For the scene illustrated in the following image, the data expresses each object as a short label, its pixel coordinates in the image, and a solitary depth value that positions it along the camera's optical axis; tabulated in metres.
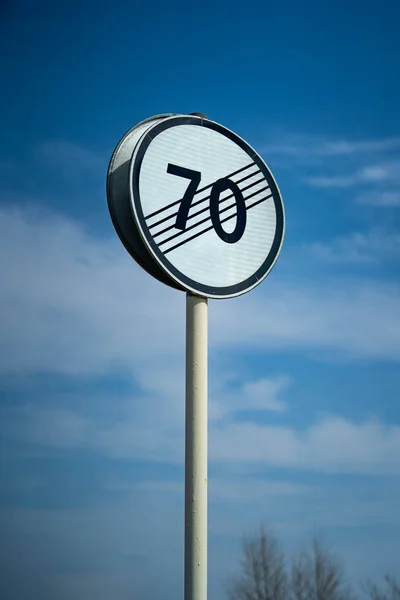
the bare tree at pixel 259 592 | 20.89
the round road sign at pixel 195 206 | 3.28
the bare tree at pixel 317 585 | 20.90
